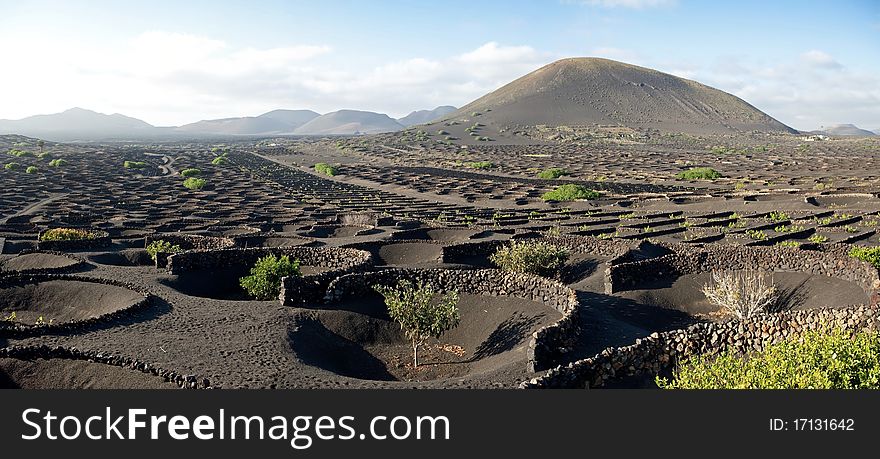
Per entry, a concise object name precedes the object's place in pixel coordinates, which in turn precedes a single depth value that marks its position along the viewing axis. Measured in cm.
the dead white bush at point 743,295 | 1975
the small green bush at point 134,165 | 10931
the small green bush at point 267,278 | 2336
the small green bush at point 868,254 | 2411
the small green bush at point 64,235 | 3328
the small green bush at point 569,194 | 6119
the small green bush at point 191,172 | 9200
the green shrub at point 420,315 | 1800
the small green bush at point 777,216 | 4187
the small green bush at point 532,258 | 2548
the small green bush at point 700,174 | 8356
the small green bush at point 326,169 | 10326
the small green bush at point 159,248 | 2934
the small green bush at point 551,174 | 8944
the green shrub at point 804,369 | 986
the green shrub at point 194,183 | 7394
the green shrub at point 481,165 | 10900
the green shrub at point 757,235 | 3463
